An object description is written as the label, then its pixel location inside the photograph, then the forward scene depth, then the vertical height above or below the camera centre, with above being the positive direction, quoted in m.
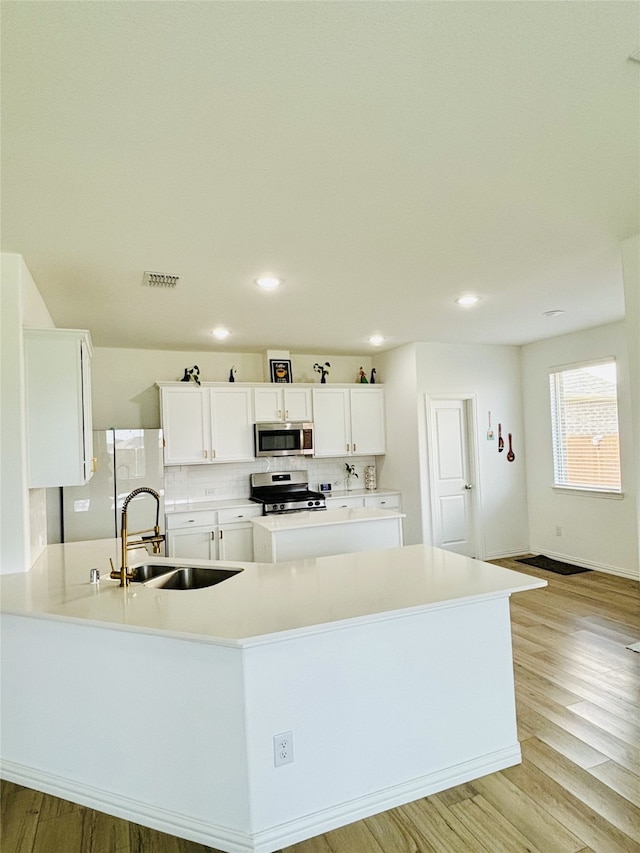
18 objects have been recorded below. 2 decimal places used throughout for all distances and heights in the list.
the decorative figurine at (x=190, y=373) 5.45 +0.83
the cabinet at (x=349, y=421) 5.88 +0.25
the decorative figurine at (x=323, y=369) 6.01 +0.91
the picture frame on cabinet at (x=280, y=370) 5.71 +0.87
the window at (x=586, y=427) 5.07 +0.08
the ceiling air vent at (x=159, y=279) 3.08 +1.09
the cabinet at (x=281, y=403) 5.59 +0.48
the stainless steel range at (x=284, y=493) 5.22 -0.56
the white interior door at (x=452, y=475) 5.68 -0.43
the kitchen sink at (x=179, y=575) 2.64 -0.70
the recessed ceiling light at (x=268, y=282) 3.21 +1.09
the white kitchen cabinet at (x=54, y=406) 2.68 +0.26
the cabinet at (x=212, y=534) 4.93 -0.89
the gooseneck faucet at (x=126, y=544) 2.32 -0.45
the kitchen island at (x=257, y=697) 1.81 -1.01
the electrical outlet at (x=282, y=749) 1.82 -1.13
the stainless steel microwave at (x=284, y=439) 5.55 +0.06
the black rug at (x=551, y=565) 5.26 -1.45
